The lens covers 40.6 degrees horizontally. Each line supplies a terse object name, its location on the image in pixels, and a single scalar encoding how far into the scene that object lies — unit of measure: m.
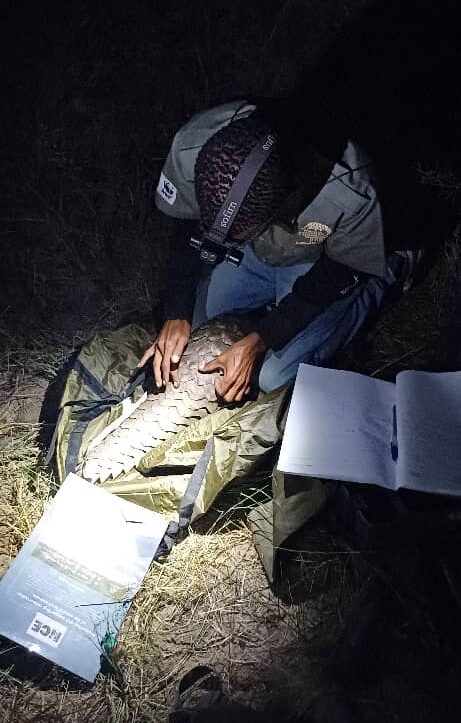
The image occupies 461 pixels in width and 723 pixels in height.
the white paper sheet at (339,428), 1.72
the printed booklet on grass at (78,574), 1.74
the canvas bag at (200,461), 1.87
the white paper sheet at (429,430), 1.64
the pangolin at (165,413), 2.02
